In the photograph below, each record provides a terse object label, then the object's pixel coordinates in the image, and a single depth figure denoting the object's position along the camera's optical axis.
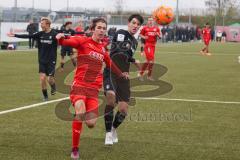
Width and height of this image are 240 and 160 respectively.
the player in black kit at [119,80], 8.76
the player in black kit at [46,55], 13.62
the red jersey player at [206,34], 38.30
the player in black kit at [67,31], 23.00
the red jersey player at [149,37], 19.75
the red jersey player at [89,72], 7.68
